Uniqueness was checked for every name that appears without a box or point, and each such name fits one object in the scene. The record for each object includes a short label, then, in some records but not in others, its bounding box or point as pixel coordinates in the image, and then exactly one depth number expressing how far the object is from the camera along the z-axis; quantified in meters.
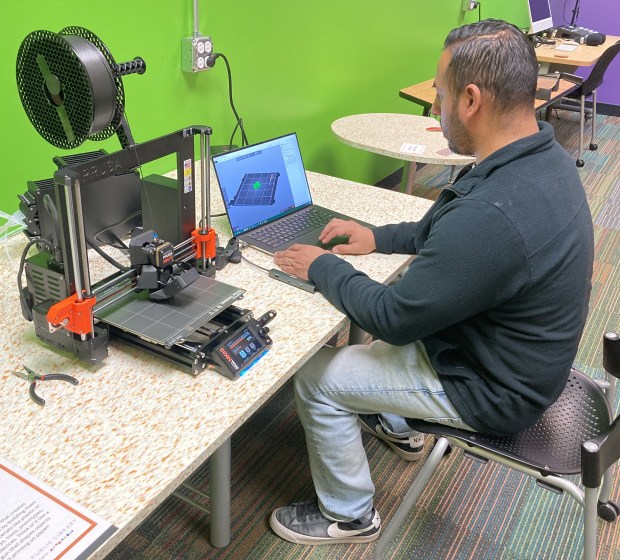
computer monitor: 4.64
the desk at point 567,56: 4.35
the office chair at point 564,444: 1.13
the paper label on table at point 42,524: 0.76
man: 1.11
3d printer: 1.00
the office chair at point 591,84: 4.42
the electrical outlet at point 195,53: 1.88
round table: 2.30
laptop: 1.58
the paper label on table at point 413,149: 2.32
